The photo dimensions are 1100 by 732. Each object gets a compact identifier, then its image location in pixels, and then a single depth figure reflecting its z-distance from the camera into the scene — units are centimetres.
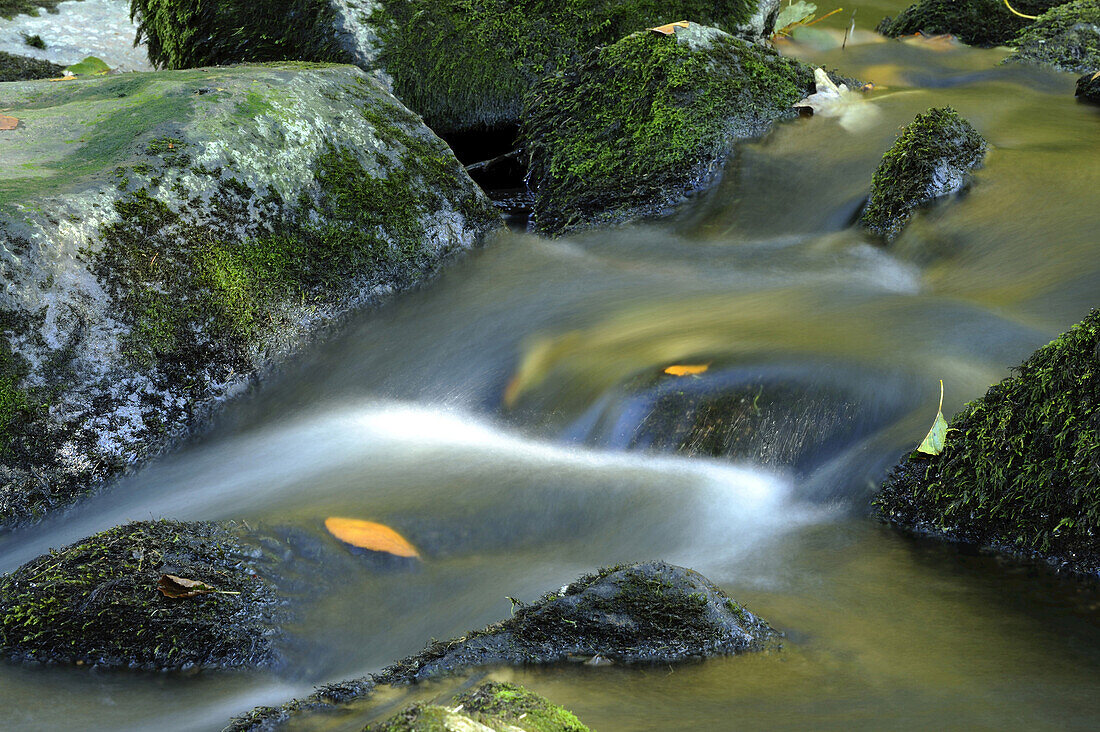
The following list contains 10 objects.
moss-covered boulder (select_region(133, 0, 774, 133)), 612
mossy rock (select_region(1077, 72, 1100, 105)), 653
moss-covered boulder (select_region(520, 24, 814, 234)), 569
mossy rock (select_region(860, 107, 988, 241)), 504
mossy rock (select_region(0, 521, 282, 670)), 264
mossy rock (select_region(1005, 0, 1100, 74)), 732
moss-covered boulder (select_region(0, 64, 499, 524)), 359
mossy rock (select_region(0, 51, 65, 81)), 764
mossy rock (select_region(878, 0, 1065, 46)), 827
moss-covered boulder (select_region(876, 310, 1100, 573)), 268
